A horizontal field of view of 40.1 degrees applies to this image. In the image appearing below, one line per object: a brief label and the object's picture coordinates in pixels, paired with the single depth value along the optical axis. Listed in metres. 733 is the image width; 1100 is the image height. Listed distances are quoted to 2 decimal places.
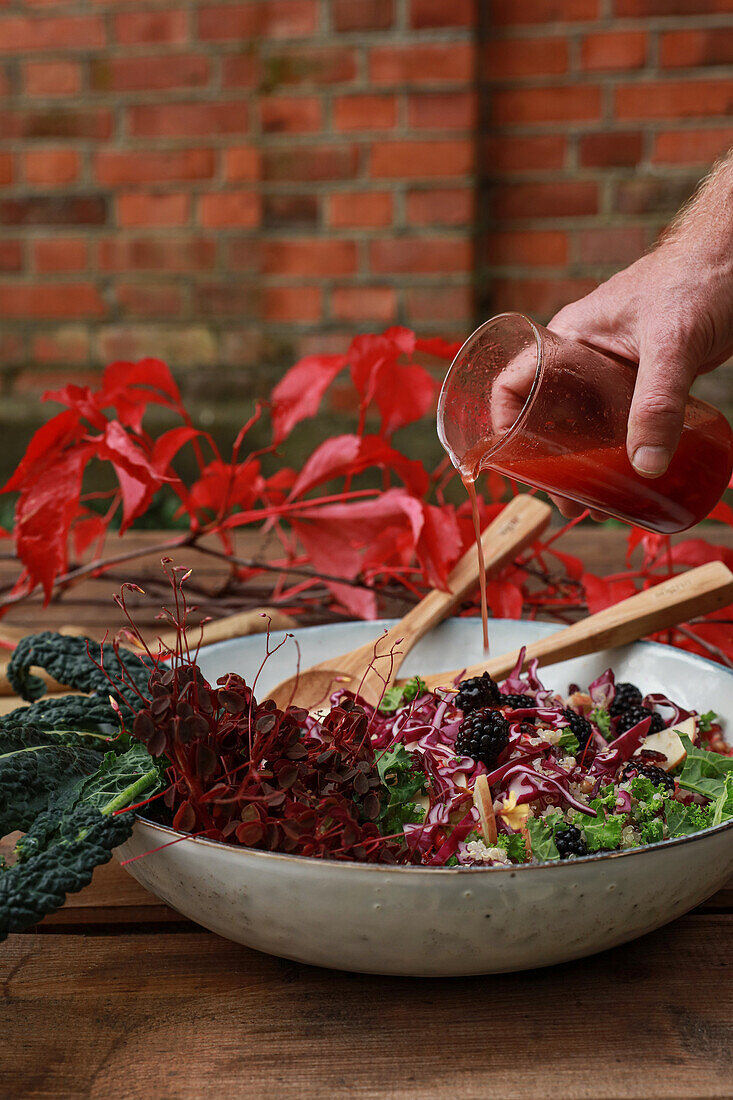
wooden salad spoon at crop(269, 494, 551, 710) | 0.99
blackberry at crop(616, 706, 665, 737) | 0.87
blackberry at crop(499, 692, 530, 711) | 0.86
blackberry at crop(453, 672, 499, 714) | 0.83
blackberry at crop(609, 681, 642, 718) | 0.90
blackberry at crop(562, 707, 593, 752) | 0.83
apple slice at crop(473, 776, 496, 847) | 0.67
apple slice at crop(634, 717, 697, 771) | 0.79
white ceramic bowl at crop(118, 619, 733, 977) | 0.56
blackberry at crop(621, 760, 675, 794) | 0.74
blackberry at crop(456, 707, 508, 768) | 0.76
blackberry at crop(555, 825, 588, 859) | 0.65
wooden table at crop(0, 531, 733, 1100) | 0.56
